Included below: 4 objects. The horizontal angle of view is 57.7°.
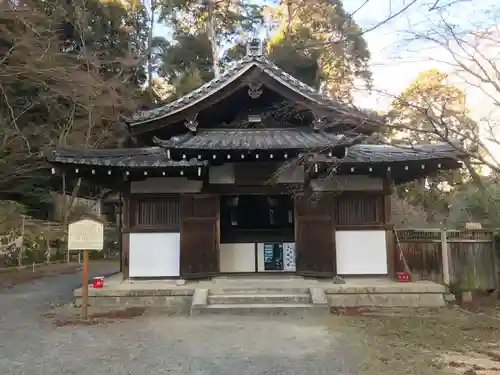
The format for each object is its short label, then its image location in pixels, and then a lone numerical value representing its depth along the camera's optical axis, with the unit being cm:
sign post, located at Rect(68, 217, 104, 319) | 841
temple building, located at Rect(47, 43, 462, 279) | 1005
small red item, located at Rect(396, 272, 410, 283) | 1007
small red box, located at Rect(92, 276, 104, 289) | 986
